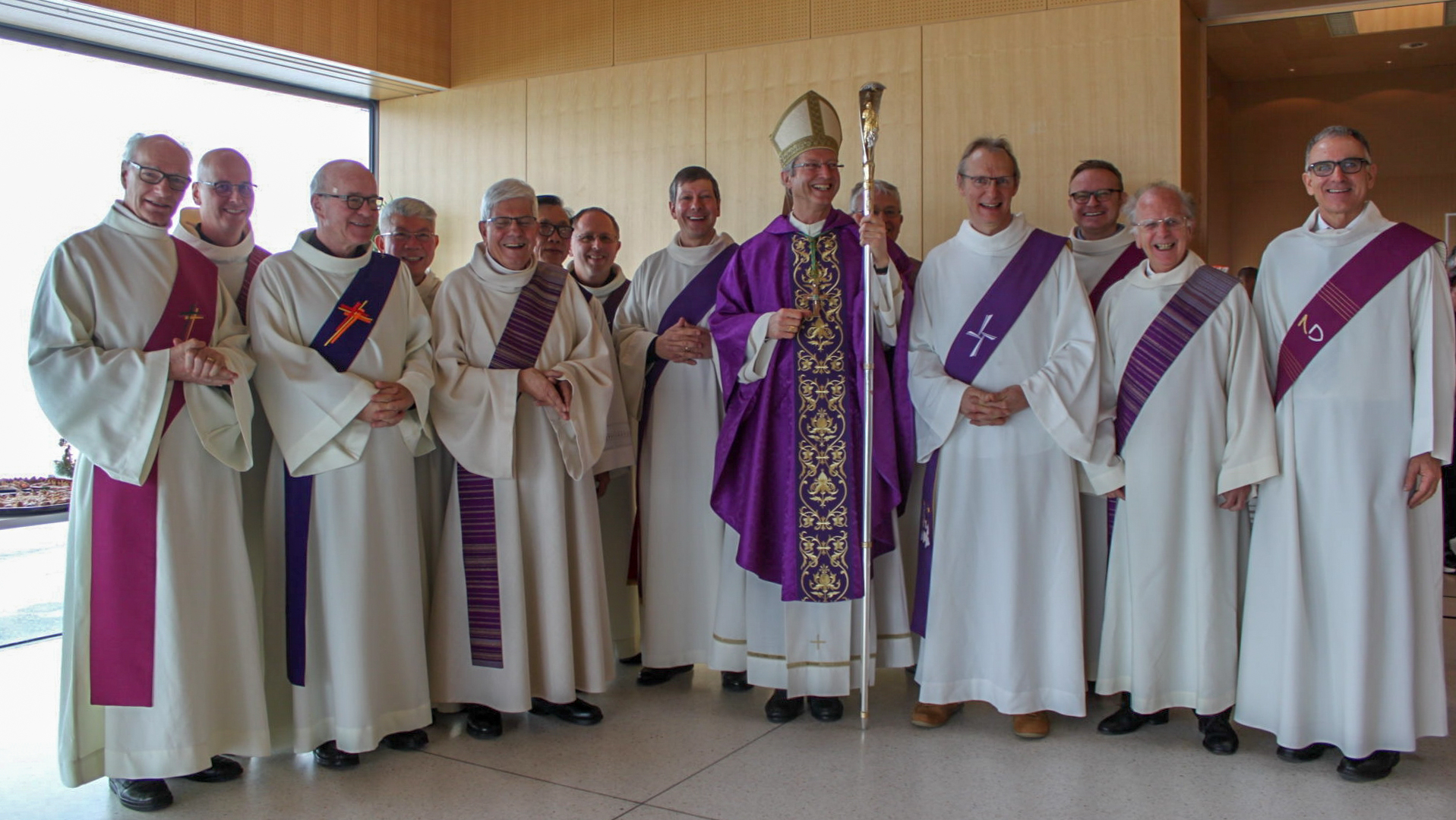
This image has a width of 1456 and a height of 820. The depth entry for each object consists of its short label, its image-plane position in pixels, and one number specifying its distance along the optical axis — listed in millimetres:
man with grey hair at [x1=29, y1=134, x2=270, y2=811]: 3184
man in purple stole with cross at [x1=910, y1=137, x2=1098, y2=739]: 3746
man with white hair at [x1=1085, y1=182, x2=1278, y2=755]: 3625
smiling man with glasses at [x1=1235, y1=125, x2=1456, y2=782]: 3361
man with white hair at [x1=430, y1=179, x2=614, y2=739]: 3807
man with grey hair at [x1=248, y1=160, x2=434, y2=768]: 3480
